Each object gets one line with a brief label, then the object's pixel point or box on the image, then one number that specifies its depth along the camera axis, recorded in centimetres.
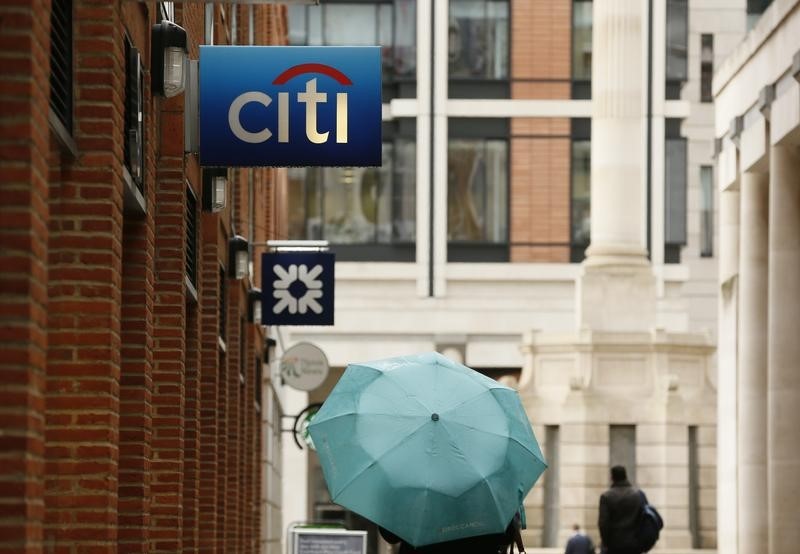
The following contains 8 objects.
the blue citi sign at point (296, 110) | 1271
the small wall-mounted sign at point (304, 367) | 3478
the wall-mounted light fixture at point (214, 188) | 1775
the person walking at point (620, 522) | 2022
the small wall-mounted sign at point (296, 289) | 2659
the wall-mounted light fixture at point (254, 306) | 2723
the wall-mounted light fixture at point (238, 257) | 2192
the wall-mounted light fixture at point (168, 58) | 1309
